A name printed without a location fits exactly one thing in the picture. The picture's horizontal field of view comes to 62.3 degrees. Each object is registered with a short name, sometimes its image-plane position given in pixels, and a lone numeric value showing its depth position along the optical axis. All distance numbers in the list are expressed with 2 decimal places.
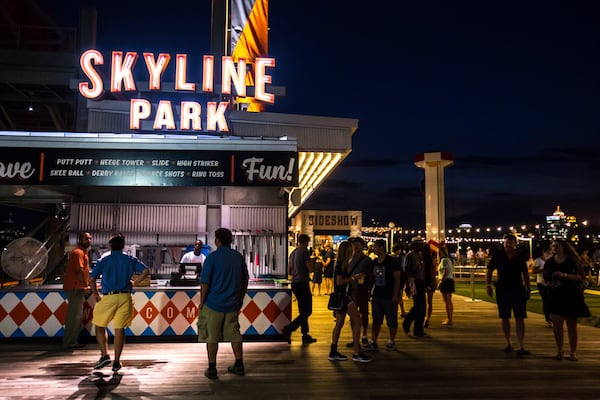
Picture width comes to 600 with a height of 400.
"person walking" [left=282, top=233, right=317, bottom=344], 7.95
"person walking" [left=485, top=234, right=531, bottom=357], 6.99
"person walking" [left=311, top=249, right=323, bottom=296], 16.16
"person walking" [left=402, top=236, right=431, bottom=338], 8.59
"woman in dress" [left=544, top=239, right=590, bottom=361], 6.55
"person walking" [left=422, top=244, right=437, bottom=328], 9.09
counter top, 7.87
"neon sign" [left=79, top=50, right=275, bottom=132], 11.95
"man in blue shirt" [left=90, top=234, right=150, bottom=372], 5.93
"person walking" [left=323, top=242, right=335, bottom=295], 15.88
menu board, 8.34
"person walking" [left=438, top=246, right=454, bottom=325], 9.79
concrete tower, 22.19
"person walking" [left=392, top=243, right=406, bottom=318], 9.73
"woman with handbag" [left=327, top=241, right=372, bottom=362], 6.42
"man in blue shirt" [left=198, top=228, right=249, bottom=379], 5.68
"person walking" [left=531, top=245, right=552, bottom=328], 9.22
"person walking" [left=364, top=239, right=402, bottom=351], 7.28
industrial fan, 8.06
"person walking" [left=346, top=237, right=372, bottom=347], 6.72
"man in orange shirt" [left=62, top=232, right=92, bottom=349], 7.45
